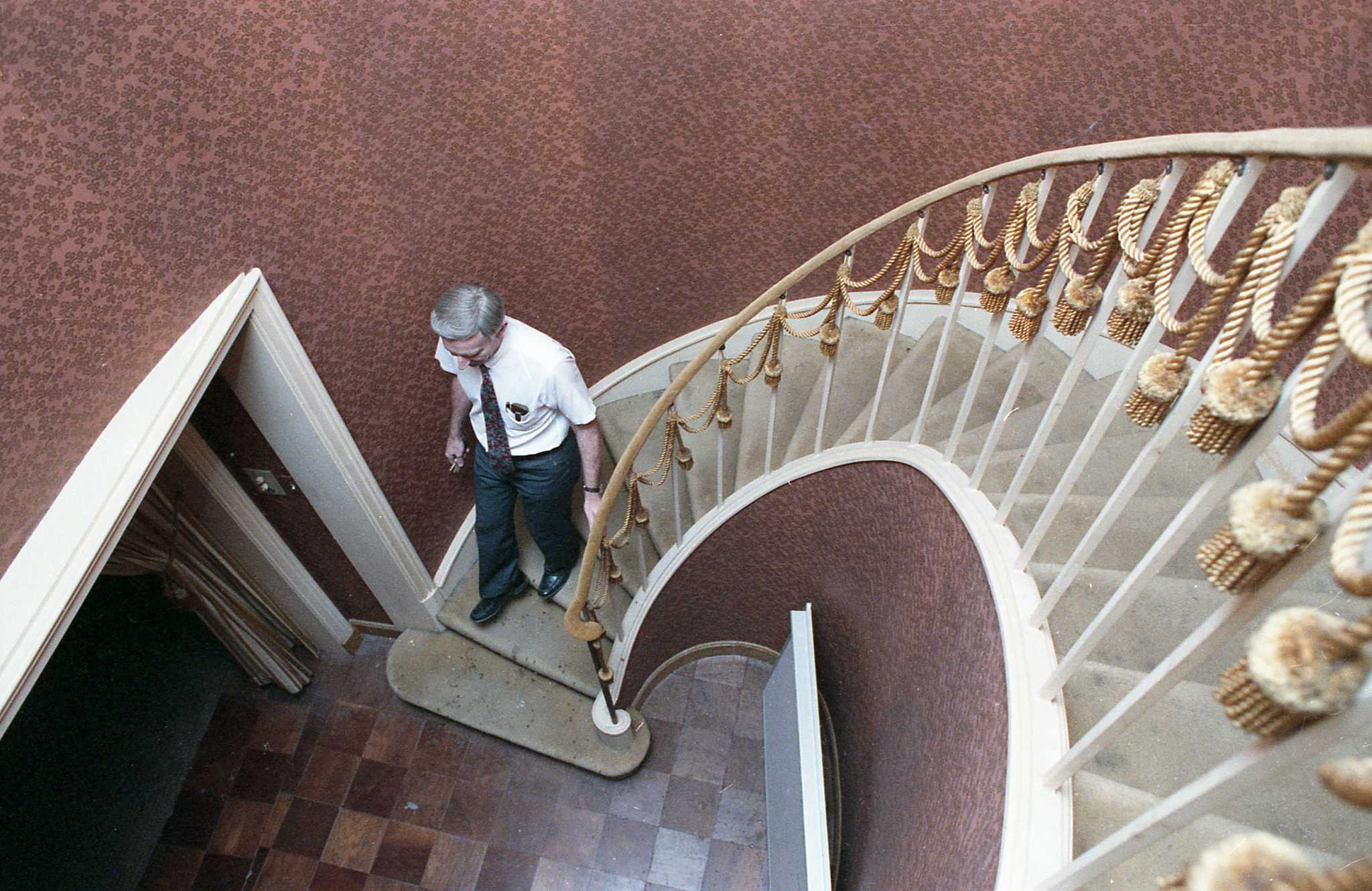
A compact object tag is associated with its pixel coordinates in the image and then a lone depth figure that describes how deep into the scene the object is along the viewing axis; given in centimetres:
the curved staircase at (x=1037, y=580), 116
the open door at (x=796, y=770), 211
